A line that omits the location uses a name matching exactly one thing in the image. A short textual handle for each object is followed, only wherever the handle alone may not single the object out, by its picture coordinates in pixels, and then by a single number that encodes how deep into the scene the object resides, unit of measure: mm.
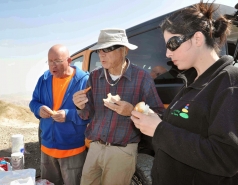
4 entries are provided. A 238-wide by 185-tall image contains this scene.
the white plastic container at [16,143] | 2371
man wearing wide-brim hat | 2129
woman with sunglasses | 972
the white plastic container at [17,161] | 2170
